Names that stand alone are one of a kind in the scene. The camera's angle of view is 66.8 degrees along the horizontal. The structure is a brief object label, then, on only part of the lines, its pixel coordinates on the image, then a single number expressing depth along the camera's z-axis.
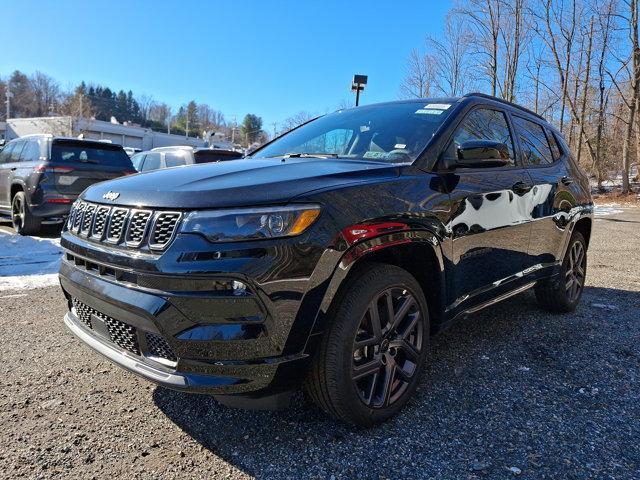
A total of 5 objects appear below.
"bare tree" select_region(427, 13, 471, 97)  22.61
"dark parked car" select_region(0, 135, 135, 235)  7.66
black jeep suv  1.95
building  48.00
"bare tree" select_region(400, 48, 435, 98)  22.89
